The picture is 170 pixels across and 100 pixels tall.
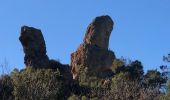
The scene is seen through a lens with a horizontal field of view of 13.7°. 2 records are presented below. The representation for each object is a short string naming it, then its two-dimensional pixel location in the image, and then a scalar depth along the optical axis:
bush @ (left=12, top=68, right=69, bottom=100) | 40.50
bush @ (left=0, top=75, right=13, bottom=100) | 45.09
